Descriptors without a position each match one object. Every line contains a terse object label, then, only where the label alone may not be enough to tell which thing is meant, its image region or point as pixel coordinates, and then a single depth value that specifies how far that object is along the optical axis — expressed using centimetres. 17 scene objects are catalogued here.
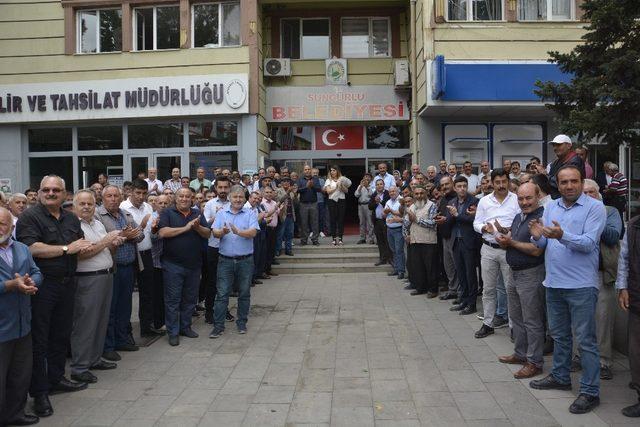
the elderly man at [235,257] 754
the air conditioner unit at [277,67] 1702
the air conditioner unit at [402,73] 1653
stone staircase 1274
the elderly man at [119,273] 643
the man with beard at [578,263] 465
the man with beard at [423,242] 980
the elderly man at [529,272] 546
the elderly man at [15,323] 429
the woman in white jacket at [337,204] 1420
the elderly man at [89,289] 567
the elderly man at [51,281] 490
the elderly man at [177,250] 709
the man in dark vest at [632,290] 460
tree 602
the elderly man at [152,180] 1336
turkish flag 1772
